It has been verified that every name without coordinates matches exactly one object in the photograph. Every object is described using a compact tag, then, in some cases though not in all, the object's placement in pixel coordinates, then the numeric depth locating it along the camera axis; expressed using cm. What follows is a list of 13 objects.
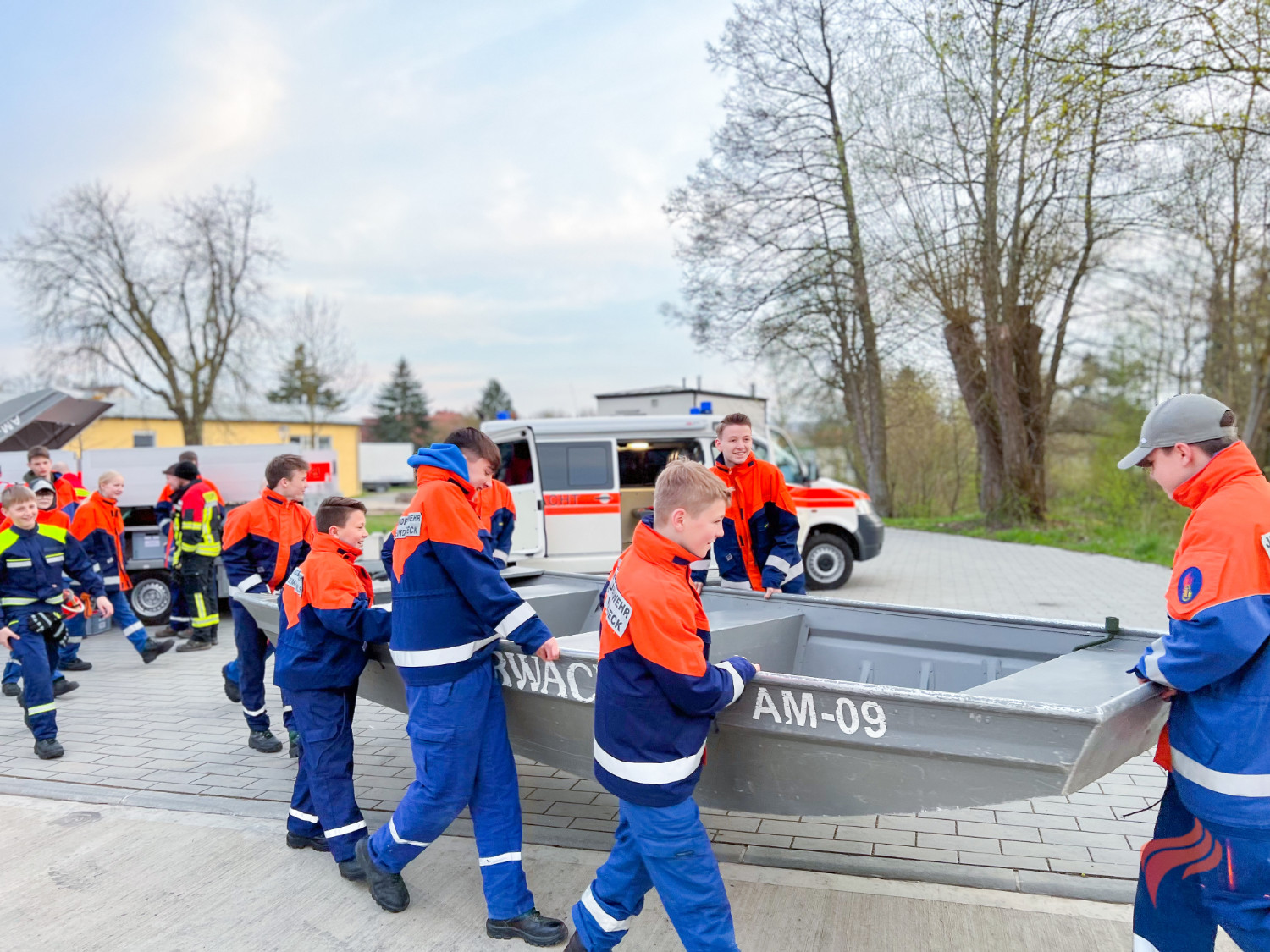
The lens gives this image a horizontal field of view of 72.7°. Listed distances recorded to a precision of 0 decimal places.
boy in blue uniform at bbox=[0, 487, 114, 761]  542
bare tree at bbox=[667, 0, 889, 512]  2075
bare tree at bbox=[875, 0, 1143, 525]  1433
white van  998
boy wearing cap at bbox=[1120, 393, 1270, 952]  219
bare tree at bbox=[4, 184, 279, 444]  2406
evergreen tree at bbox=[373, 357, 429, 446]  5747
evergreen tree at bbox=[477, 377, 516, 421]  6109
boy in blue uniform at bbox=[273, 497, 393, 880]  370
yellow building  3578
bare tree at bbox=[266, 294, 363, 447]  2864
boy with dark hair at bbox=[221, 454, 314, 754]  524
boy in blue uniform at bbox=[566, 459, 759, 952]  252
